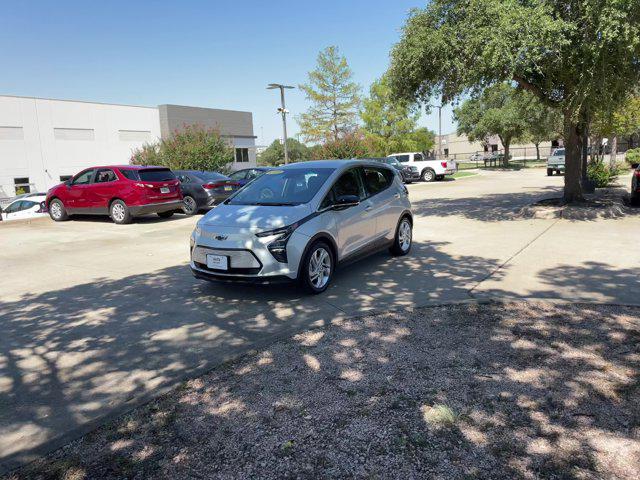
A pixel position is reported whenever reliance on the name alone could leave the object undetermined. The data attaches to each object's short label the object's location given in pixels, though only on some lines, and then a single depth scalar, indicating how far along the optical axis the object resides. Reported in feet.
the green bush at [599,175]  62.33
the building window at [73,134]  138.41
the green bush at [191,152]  95.40
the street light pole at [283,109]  81.30
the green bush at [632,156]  107.96
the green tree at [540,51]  31.58
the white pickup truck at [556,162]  91.25
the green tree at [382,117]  137.08
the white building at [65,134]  129.29
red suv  44.88
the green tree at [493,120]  143.74
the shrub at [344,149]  106.52
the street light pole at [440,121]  166.61
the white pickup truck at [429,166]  96.78
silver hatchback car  18.83
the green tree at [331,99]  155.43
